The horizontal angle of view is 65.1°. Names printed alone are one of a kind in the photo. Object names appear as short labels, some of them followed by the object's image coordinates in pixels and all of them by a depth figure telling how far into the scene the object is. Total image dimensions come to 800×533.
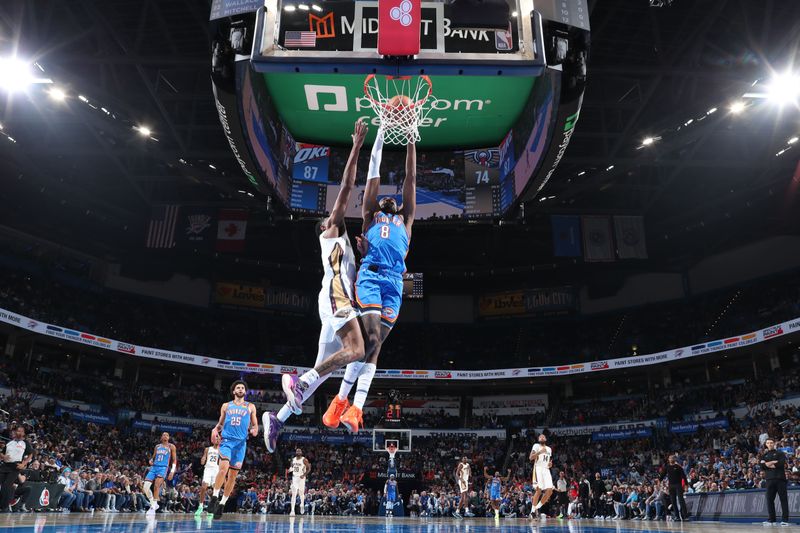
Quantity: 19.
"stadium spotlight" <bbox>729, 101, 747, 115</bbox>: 18.88
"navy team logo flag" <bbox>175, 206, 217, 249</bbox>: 23.53
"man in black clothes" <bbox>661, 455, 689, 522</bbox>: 15.80
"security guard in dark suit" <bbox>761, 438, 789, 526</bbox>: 11.48
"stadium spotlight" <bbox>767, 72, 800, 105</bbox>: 16.95
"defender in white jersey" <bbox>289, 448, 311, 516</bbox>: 18.17
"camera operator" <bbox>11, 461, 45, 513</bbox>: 12.31
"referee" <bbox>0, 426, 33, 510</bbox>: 10.96
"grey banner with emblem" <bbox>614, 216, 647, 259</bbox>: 23.14
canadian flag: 24.53
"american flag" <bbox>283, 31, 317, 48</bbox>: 6.93
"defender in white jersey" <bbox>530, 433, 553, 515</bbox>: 13.79
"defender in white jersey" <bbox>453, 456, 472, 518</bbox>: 20.08
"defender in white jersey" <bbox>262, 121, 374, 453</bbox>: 5.40
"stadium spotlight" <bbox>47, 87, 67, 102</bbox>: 18.97
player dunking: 5.41
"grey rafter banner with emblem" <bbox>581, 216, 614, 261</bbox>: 23.30
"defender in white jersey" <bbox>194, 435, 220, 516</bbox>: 13.73
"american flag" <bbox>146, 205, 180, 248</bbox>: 23.12
